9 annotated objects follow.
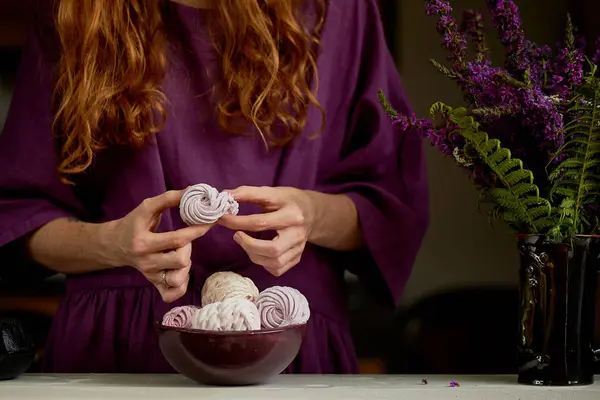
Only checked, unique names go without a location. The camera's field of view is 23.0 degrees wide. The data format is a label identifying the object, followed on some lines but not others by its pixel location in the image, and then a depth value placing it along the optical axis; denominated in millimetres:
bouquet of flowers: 1583
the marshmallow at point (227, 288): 1582
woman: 1782
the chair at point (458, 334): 1874
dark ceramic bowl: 1513
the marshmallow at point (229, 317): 1521
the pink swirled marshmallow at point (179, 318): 1562
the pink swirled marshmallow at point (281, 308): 1557
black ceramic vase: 1580
